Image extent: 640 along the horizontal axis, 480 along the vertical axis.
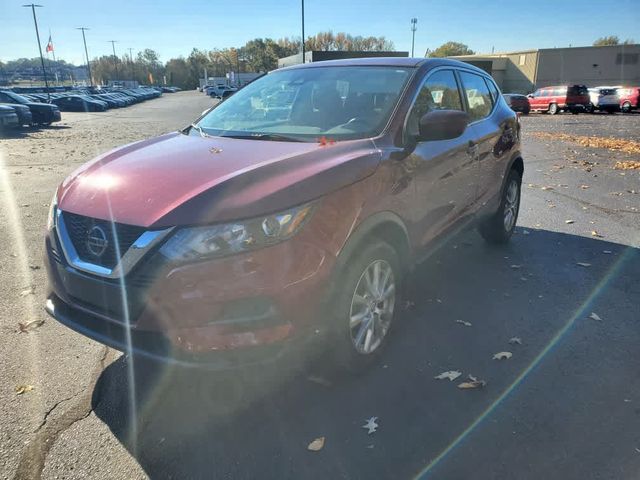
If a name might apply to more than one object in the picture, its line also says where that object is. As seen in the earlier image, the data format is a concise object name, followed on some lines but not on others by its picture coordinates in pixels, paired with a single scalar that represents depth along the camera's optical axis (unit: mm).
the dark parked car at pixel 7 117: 18203
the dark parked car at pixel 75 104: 38875
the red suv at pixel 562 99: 30641
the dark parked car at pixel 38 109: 21656
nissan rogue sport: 2256
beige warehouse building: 48406
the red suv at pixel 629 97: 29984
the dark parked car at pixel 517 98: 23219
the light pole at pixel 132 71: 123156
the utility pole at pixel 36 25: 57062
